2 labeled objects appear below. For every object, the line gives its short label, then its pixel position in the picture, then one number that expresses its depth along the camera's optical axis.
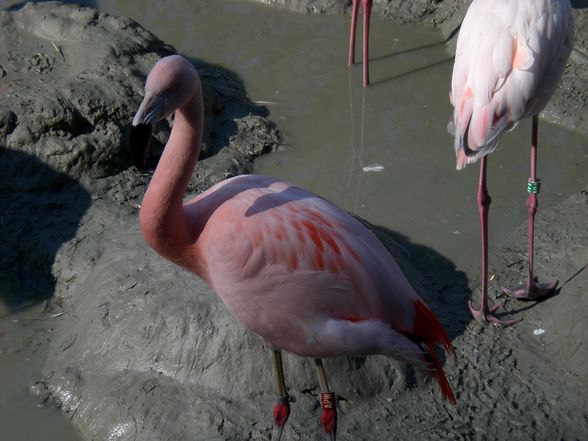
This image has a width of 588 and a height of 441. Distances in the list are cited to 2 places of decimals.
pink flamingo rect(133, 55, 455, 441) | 3.24
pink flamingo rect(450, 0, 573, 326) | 4.08
